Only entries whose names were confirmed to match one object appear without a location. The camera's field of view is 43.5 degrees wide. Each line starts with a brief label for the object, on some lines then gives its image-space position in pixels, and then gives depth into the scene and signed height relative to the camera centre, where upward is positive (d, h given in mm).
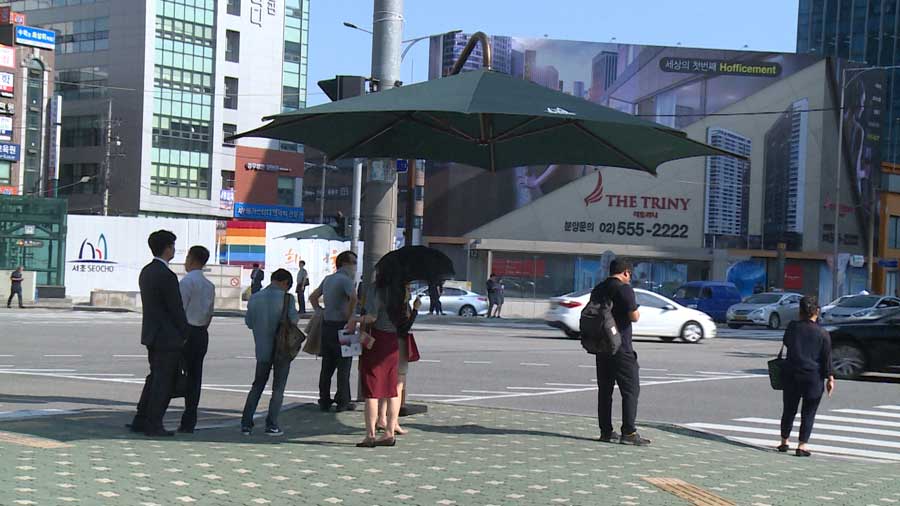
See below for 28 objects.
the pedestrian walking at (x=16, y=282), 37875 -1833
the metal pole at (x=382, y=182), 12656 +690
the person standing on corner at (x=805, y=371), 11242 -1116
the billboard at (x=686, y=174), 65625 +4638
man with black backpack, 10516 -901
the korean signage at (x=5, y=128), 69125 +6120
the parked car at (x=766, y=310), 43906 -2073
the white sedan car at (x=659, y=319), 30422 -1790
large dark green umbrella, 9781 +1187
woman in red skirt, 9570 -1003
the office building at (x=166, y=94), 77375 +9903
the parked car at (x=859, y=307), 41031 -1708
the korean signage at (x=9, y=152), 69750 +4681
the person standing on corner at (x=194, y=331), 10289 -881
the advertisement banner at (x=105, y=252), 44250 -828
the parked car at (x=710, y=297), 47125 -1758
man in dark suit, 9789 -815
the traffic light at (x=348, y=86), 12883 +1774
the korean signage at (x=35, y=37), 72500 +12437
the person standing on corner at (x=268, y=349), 10414 -1033
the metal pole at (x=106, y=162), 71925 +4610
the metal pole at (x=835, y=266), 52228 -272
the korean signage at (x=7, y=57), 68681 +10390
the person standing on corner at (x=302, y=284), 33619 -1345
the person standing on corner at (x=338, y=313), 12180 -797
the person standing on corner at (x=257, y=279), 37094 -1381
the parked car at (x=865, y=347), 19797 -1507
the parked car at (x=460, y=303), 44406 -2287
